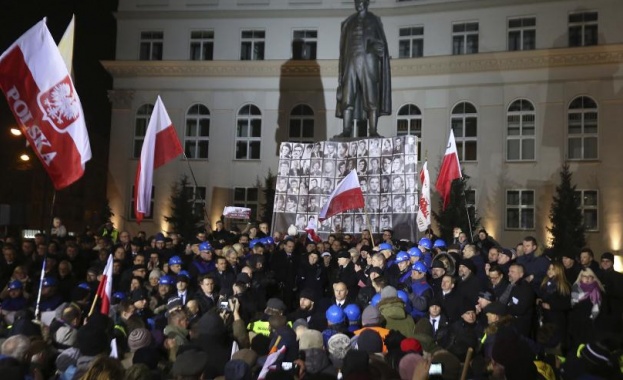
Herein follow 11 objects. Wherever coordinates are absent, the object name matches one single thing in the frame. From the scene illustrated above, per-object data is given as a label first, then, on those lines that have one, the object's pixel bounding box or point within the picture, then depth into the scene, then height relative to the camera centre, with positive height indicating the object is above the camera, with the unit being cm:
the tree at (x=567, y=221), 2752 +42
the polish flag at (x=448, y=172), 1588 +130
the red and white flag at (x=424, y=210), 1620 +40
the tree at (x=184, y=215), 3222 +18
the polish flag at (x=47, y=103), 883 +148
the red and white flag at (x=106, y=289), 820 -89
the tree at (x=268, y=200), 3216 +103
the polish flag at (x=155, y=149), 1221 +136
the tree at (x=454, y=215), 2839 +52
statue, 1853 +433
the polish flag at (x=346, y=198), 1407 +55
